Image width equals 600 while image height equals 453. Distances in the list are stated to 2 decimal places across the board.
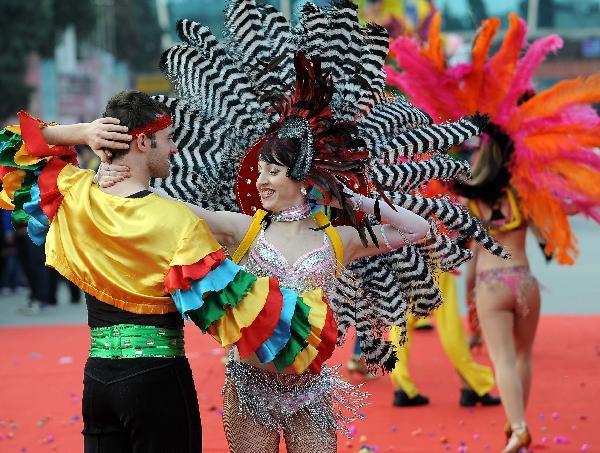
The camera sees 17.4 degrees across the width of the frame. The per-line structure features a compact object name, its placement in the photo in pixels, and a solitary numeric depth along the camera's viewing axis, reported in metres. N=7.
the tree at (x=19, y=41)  52.69
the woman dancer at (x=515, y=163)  9.84
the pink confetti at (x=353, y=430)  11.05
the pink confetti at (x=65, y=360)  15.94
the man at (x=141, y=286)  5.67
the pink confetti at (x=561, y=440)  10.59
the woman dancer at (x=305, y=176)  6.66
